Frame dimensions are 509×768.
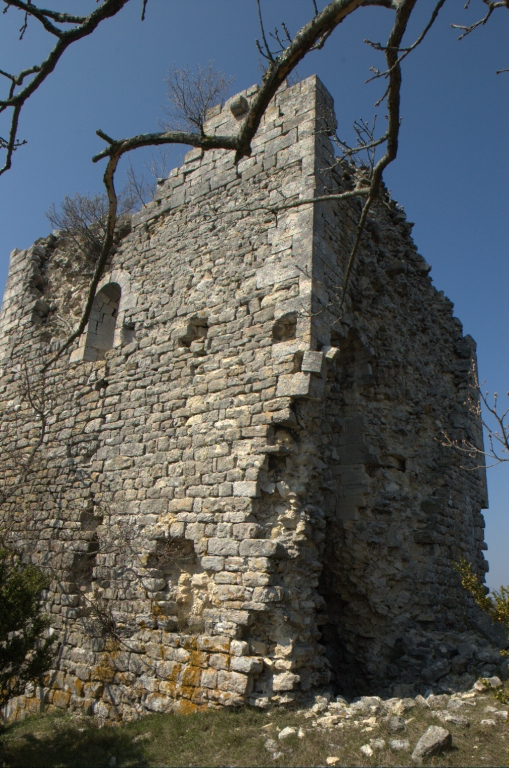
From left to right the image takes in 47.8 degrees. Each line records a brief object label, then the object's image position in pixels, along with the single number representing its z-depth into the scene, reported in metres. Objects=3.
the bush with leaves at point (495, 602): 4.27
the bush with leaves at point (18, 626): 5.23
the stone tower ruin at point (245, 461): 5.37
